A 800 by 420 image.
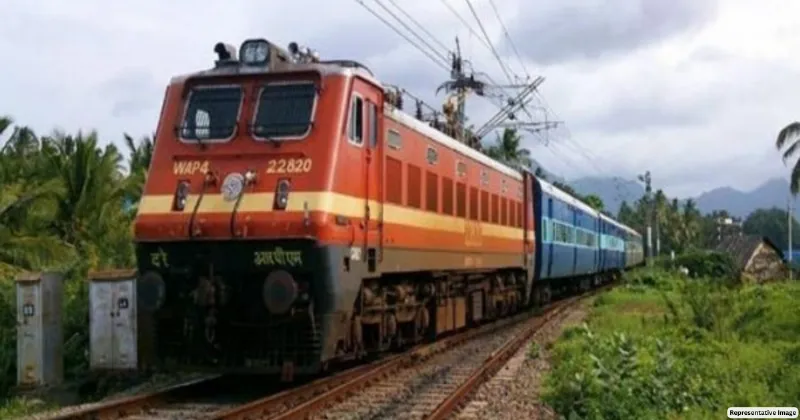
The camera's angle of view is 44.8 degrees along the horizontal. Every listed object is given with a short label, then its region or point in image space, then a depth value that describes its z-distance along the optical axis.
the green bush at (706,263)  41.50
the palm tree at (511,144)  53.23
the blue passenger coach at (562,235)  26.22
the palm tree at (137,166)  28.61
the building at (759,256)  52.47
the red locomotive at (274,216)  10.75
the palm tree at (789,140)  42.25
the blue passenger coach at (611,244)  43.66
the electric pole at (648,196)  66.36
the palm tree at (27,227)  20.41
